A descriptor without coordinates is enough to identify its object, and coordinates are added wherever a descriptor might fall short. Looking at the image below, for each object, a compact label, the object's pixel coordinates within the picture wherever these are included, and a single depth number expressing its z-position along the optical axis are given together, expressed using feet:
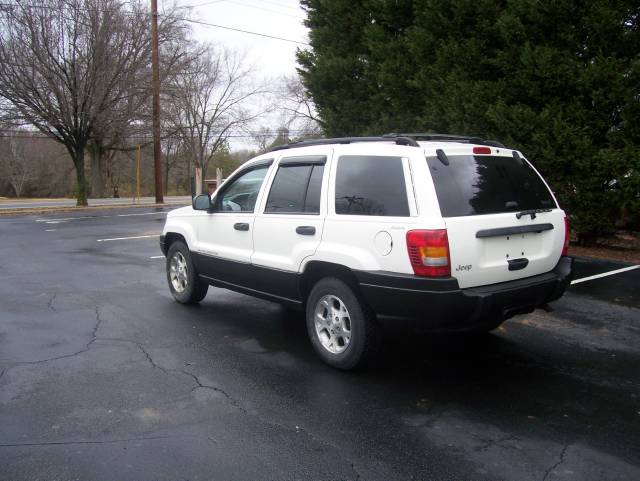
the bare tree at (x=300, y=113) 156.23
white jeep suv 13.06
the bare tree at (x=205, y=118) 158.18
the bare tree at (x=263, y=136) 174.81
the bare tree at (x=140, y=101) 86.90
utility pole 87.15
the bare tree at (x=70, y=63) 73.20
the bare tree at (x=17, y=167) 203.51
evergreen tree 29.45
